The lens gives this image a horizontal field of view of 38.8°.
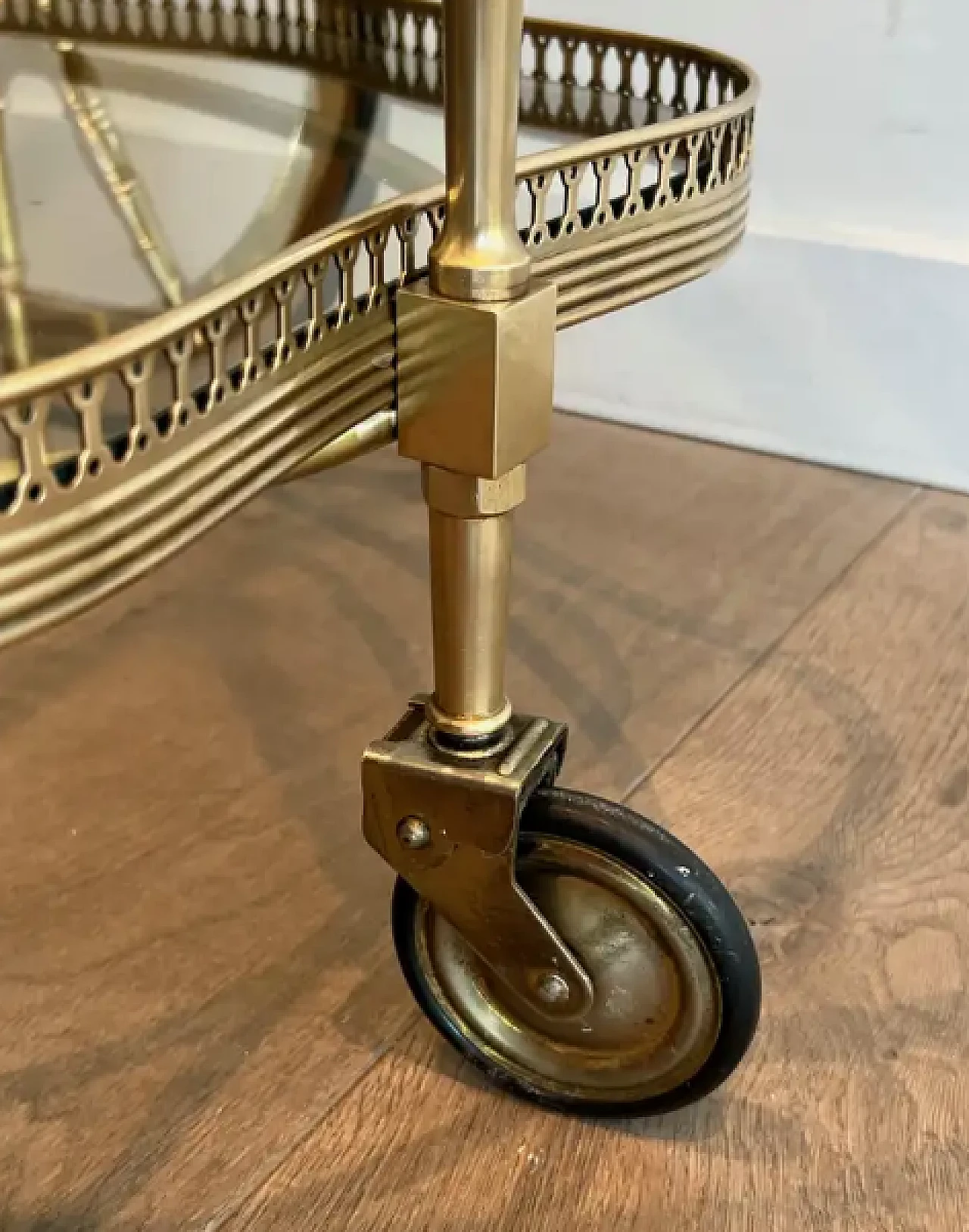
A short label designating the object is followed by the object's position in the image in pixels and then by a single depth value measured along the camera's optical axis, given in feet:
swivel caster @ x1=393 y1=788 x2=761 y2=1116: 1.56
